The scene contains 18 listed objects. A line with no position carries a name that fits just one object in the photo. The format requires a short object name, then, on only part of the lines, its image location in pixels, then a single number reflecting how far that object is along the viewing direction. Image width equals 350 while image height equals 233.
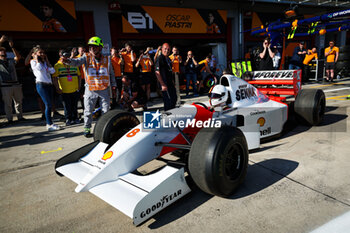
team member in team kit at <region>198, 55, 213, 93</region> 10.33
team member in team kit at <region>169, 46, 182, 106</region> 9.71
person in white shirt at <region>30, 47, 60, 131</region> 5.36
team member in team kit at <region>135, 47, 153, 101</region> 8.13
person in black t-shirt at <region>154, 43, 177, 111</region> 4.96
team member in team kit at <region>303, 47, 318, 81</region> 12.48
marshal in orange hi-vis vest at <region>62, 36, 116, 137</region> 4.29
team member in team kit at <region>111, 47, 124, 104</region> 7.78
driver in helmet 3.62
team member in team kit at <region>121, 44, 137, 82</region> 7.92
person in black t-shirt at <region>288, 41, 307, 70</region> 11.06
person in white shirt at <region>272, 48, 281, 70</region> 7.12
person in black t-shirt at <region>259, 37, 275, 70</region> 6.96
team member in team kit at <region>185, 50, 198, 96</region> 9.95
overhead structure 7.23
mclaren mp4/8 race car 2.20
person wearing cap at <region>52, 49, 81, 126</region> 6.02
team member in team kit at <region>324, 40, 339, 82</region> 11.55
